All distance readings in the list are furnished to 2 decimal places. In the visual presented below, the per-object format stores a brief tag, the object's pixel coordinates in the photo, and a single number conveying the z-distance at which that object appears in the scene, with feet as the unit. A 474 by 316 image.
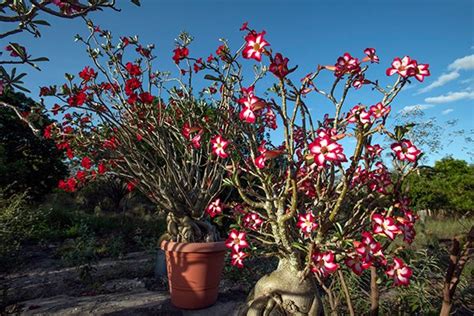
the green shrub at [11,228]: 10.28
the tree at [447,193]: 27.55
